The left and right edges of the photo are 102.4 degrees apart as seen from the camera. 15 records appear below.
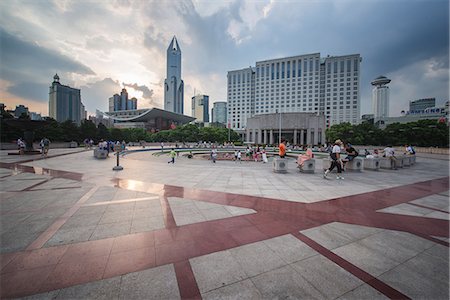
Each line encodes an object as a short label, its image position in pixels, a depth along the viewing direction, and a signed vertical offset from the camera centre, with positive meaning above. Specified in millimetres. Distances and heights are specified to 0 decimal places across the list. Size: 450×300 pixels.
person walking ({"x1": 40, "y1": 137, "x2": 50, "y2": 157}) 19455 +59
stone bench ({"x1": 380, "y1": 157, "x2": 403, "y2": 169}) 14602 -1204
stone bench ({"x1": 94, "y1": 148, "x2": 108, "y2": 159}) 19469 -671
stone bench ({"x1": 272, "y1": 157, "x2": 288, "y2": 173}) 12359 -1190
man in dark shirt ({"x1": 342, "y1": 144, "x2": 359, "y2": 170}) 12363 -417
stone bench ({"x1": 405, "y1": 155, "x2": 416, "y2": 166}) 17159 -1077
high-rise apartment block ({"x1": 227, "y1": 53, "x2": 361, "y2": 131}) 112812 +41122
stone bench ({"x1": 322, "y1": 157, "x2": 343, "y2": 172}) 12569 -1069
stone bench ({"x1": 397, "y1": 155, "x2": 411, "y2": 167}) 16022 -1150
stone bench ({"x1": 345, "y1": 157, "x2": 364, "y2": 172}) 12916 -1165
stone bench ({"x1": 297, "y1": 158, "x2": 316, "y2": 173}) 12344 -1249
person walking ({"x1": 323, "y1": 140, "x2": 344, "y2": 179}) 10359 -480
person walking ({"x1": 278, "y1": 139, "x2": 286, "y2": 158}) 12995 -246
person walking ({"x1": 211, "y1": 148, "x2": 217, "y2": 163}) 20286 -982
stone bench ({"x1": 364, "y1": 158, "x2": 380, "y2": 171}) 13918 -1237
